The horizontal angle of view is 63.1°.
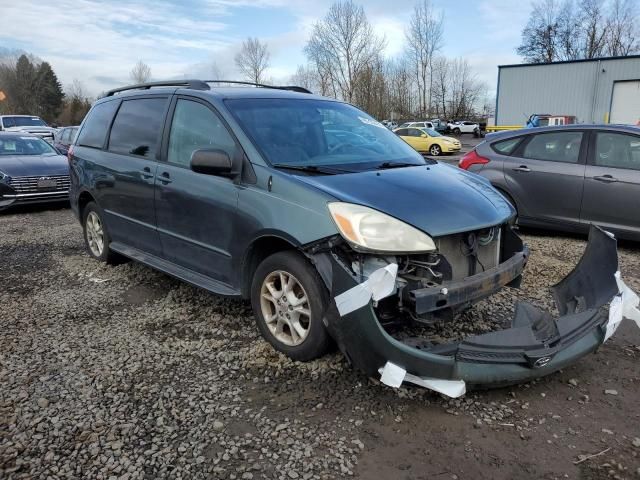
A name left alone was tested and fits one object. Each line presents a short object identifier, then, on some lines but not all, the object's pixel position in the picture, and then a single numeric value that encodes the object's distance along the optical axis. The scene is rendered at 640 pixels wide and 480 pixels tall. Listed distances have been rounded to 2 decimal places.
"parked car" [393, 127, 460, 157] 26.36
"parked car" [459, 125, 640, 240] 6.08
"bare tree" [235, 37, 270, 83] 54.84
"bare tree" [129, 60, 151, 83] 67.50
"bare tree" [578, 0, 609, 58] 57.94
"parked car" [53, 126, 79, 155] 17.19
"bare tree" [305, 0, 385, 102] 48.19
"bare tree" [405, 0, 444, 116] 58.41
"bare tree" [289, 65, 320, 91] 49.91
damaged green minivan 2.82
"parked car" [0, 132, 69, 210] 9.53
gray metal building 30.66
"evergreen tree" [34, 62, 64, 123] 71.00
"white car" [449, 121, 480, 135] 49.00
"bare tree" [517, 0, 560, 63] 59.56
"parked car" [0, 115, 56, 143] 21.69
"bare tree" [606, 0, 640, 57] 55.94
